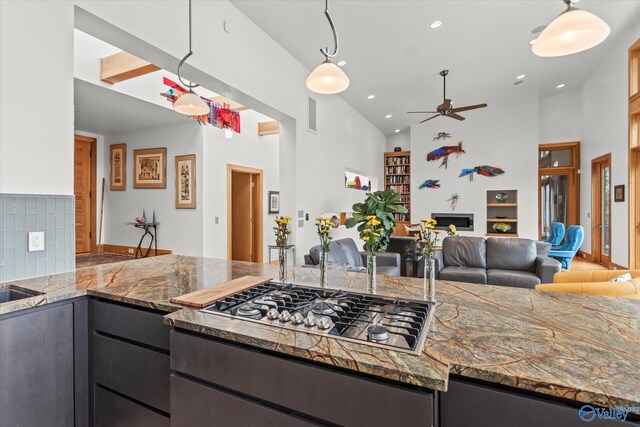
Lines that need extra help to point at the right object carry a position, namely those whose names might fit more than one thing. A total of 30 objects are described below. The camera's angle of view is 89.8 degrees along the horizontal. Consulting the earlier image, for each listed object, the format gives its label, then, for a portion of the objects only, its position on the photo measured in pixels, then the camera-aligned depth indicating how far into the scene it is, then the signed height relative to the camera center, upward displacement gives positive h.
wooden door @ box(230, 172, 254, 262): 6.94 -0.07
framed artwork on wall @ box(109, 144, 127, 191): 6.43 +0.93
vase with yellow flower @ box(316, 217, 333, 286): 1.73 -0.15
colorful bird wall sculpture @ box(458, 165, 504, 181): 7.92 +1.05
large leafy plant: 1.60 -0.03
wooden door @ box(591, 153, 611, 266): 6.50 +0.05
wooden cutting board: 1.40 -0.38
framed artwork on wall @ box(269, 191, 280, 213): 7.27 +0.26
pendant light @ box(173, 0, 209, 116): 2.51 +0.86
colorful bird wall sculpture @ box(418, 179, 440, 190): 8.58 +0.78
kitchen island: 0.83 -0.42
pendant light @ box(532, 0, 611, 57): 1.67 +0.99
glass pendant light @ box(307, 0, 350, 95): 2.12 +0.92
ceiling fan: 5.68 +1.86
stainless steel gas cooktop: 1.06 -0.40
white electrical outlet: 1.82 -0.16
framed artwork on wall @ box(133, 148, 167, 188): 6.04 +0.87
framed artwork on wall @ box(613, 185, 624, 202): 5.73 +0.35
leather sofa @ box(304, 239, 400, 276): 3.94 -0.63
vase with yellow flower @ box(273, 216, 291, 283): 1.88 -0.19
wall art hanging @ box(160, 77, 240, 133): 4.87 +1.66
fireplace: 8.18 -0.20
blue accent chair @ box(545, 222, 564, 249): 6.32 -0.45
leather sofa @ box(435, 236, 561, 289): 4.05 -0.70
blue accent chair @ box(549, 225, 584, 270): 5.69 -0.65
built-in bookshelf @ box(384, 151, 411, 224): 9.88 +1.20
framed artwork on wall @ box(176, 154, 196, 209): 5.71 +0.57
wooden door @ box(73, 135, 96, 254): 6.33 +0.42
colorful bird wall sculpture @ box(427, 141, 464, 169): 8.35 +1.59
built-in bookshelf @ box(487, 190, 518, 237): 7.75 +0.04
